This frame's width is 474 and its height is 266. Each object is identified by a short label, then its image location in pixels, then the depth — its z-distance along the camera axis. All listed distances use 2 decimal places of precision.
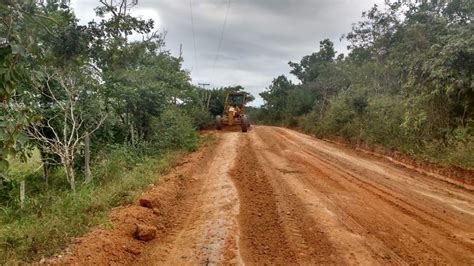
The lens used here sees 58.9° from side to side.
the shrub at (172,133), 16.50
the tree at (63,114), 10.30
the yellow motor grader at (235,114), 26.02
